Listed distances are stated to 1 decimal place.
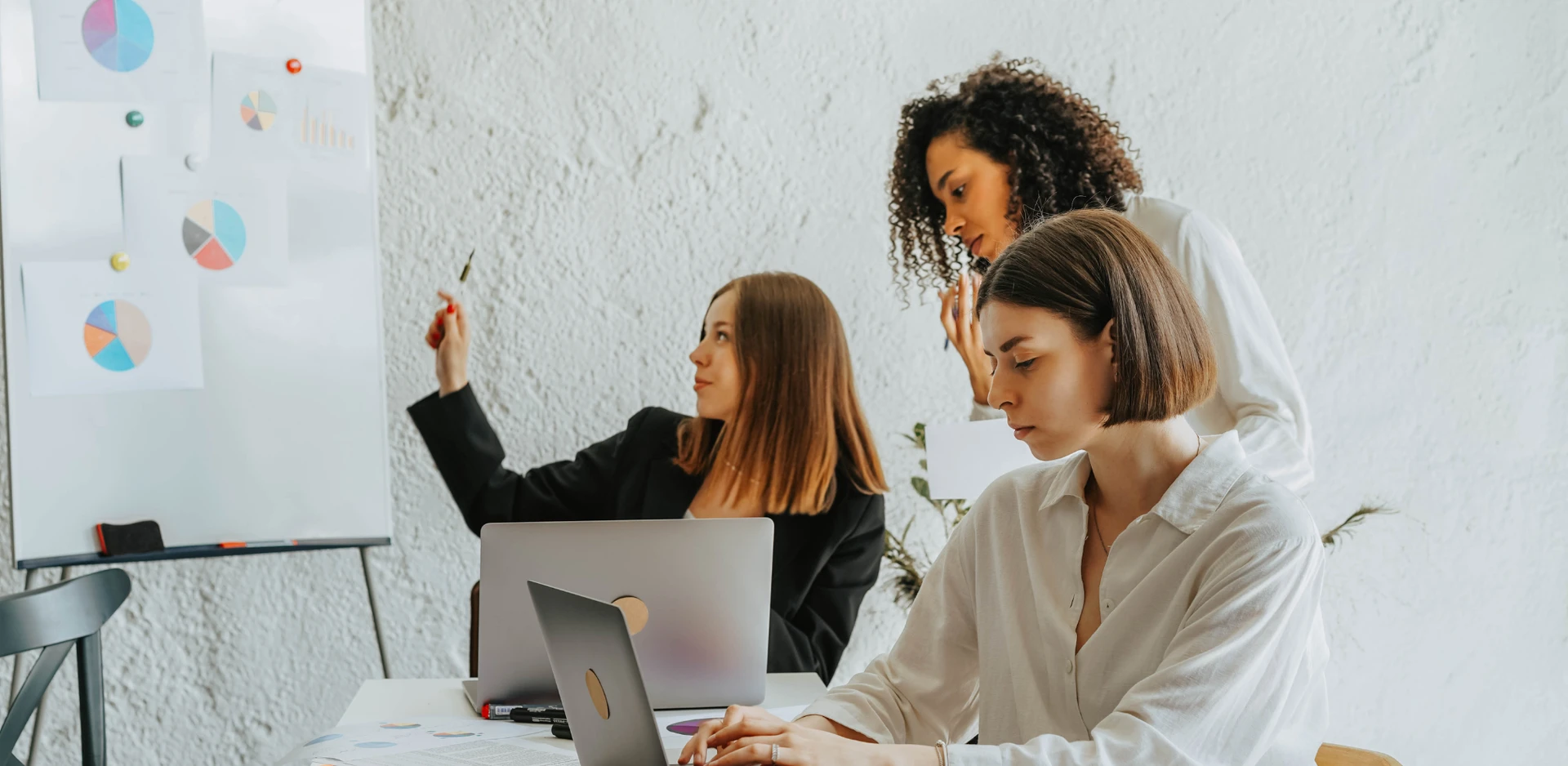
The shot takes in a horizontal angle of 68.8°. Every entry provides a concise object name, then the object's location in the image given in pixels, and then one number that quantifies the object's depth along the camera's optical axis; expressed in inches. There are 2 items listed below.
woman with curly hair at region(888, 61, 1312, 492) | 61.2
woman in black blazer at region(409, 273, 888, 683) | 77.4
